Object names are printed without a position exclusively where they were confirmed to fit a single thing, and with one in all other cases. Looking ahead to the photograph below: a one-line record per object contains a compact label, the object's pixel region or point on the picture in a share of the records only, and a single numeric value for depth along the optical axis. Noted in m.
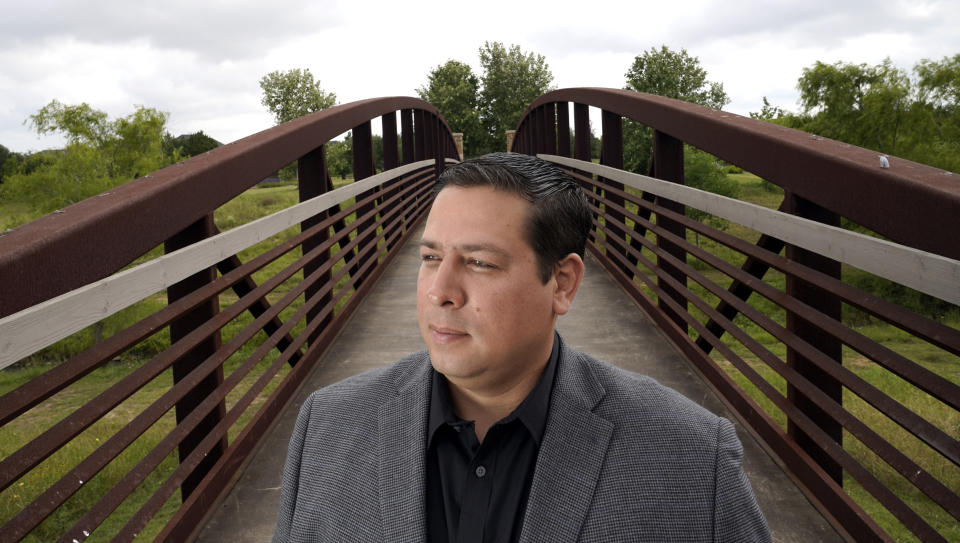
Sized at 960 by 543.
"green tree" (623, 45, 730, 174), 50.38
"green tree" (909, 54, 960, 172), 28.39
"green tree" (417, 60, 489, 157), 58.81
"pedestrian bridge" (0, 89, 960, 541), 2.01
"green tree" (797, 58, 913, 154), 30.23
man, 1.27
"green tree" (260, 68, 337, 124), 61.62
